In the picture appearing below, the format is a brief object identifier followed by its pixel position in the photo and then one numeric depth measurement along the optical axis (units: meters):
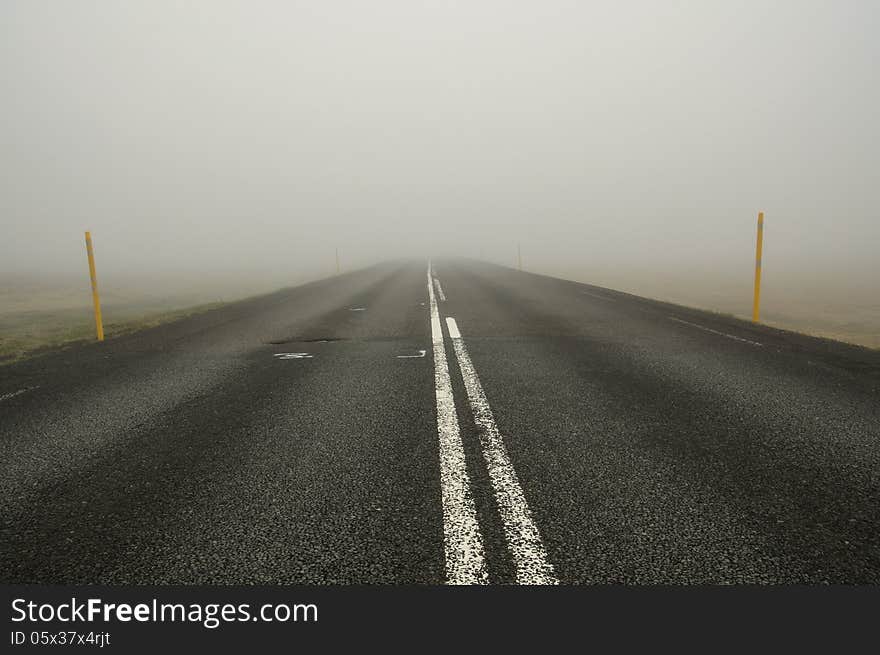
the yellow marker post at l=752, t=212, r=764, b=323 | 9.77
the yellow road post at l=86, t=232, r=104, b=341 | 8.57
